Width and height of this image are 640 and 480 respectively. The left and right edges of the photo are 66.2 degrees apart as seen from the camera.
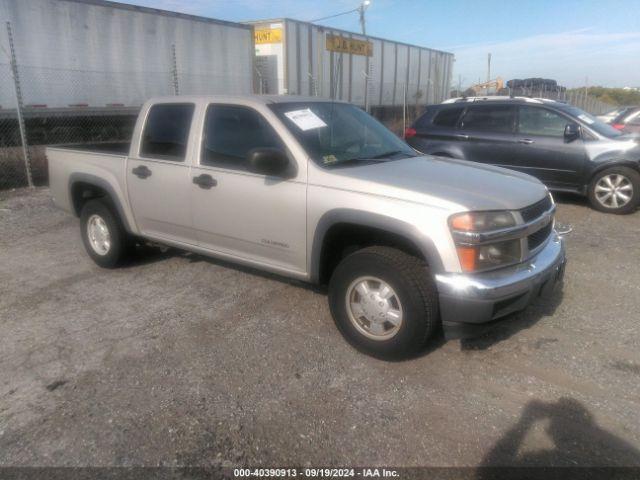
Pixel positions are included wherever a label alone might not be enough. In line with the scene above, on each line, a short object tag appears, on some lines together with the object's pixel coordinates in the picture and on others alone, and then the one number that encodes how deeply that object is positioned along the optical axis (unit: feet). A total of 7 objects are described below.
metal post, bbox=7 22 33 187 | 26.50
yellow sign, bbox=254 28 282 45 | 51.21
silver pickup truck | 9.53
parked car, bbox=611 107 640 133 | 39.52
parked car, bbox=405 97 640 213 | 23.38
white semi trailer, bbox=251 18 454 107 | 52.03
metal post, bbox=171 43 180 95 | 34.24
